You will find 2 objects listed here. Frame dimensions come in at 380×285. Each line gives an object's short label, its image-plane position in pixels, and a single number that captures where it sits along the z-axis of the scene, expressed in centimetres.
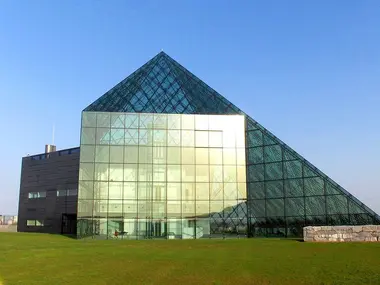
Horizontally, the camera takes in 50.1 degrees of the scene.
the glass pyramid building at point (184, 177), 3831
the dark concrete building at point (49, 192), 6150
